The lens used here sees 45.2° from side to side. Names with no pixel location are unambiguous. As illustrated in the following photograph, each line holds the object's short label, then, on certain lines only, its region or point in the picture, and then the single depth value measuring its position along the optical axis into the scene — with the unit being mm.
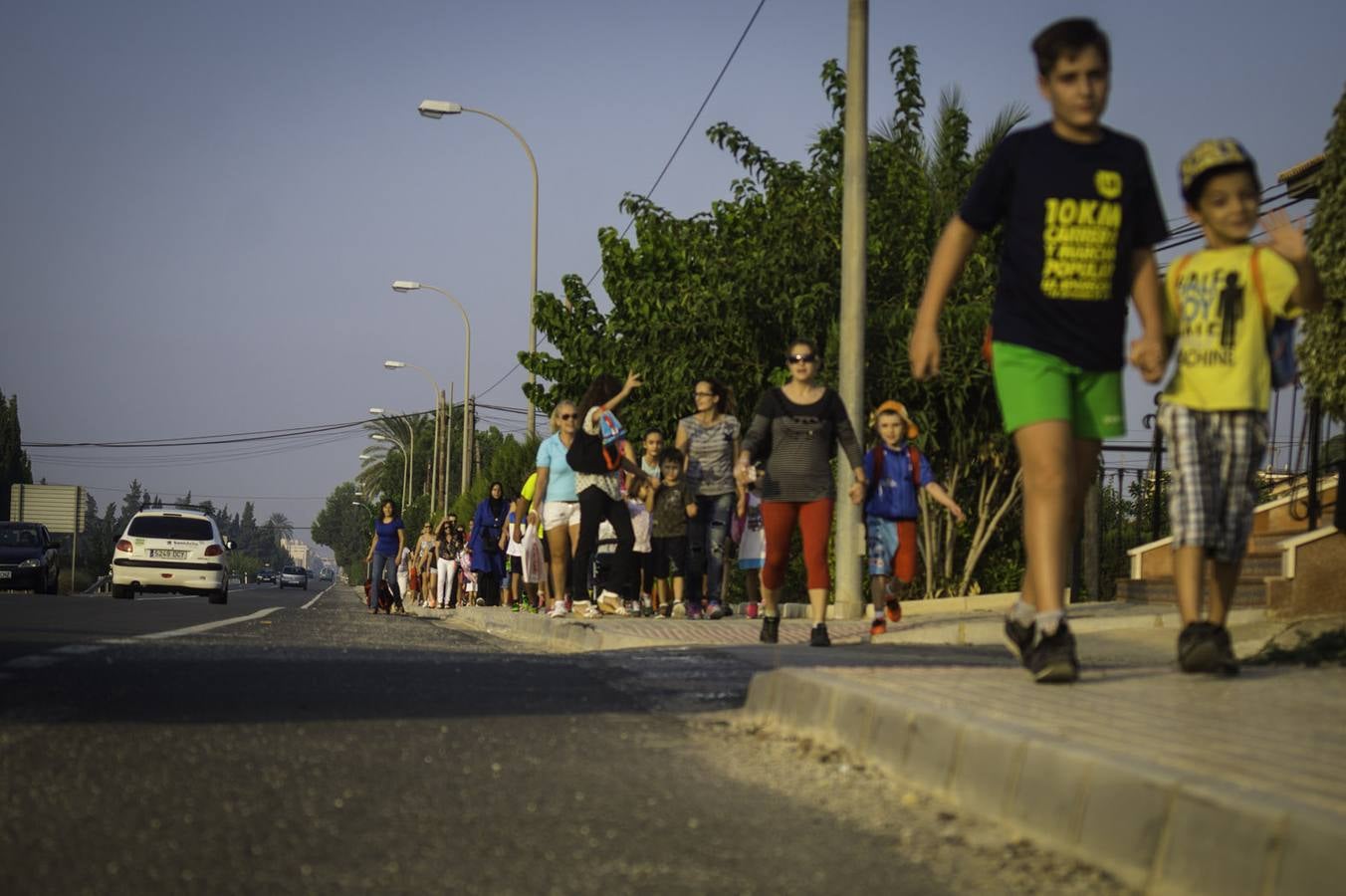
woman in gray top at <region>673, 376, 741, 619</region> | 13969
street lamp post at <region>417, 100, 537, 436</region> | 32906
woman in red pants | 9750
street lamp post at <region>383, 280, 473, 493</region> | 47250
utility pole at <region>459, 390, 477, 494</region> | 52203
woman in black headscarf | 22469
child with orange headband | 10867
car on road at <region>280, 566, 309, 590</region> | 110769
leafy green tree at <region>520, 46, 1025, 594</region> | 16938
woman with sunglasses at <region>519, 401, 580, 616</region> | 14477
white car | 28438
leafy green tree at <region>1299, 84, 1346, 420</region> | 10914
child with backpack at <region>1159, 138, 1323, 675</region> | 6125
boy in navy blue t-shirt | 5883
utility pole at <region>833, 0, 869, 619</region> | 13547
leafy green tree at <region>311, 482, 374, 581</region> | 178338
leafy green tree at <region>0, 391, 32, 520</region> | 99306
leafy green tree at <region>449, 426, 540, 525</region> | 33406
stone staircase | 10578
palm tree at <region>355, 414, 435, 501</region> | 112188
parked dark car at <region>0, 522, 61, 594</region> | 33406
